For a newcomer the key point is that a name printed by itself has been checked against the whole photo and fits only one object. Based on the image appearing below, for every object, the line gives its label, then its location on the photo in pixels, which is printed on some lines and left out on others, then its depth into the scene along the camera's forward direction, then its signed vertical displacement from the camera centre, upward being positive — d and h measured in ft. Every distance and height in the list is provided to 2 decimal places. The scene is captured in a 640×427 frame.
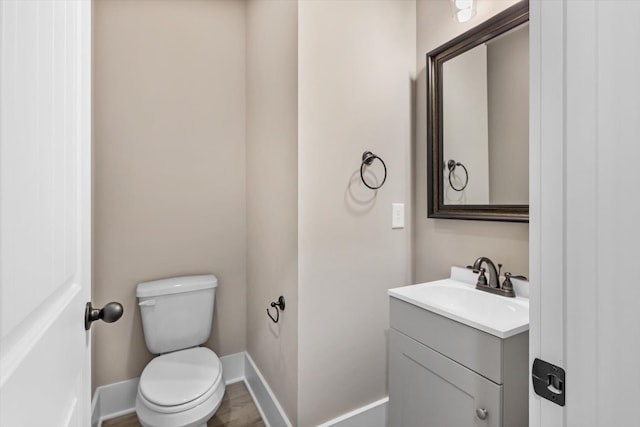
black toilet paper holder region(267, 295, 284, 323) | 5.06 -1.60
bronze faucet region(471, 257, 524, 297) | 4.10 -1.00
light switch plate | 5.48 -0.08
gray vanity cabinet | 3.04 -1.85
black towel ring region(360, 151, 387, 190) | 5.06 +0.86
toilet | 4.37 -2.63
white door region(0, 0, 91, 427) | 1.08 +0.00
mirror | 4.13 +1.35
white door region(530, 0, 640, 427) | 1.56 +0.01
